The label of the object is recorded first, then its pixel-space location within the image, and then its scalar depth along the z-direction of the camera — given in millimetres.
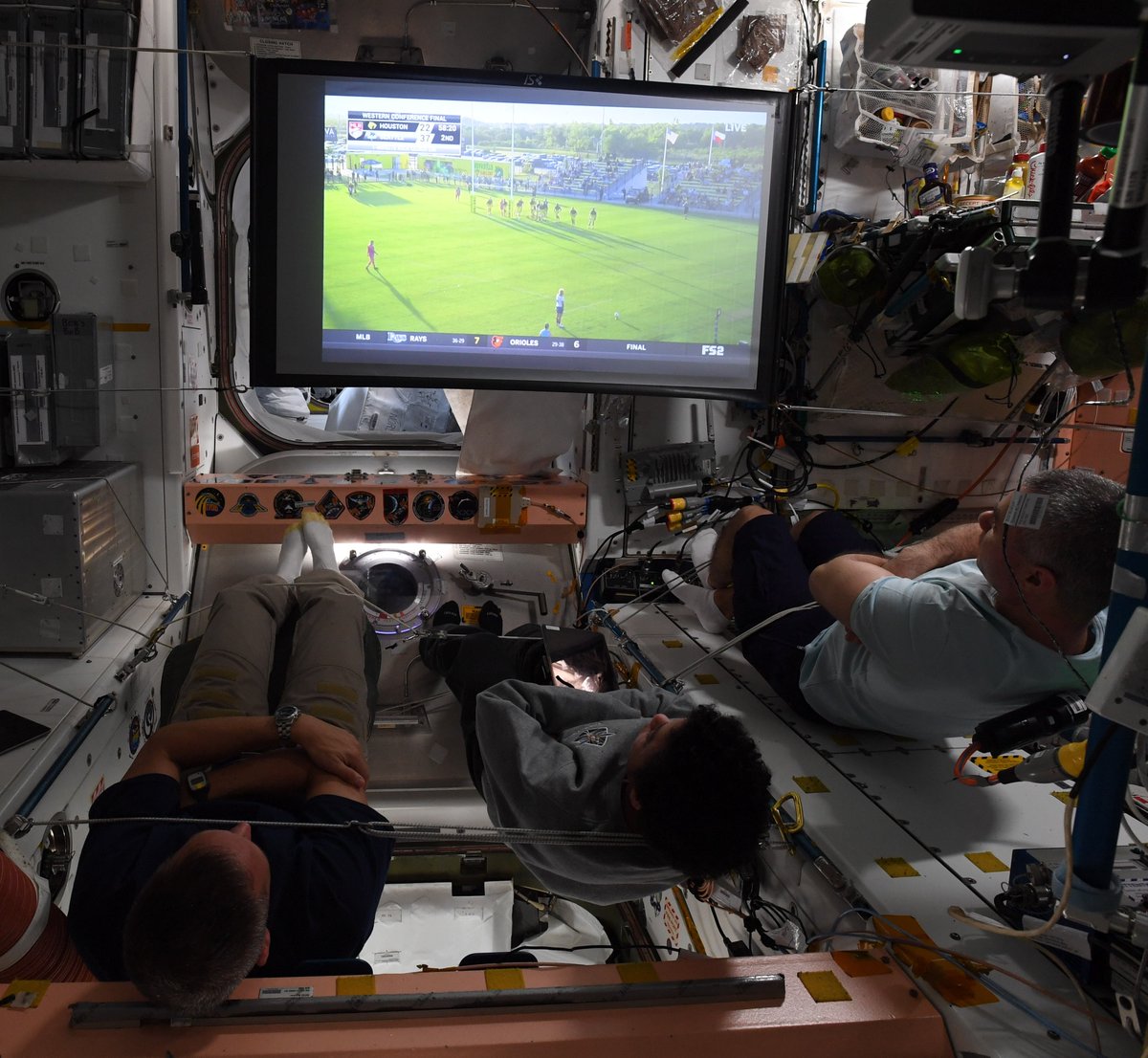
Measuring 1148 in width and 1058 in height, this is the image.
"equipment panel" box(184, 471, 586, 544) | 3102
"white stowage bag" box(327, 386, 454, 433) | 3873
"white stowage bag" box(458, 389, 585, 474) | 3227
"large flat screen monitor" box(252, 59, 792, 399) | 2740
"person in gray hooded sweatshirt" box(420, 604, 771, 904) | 1482
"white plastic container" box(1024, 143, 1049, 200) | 3217
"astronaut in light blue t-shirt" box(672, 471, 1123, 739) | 1567
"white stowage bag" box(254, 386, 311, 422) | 3799
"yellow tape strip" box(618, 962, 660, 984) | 1256
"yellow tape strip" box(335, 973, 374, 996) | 1199
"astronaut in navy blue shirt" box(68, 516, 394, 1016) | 1165
